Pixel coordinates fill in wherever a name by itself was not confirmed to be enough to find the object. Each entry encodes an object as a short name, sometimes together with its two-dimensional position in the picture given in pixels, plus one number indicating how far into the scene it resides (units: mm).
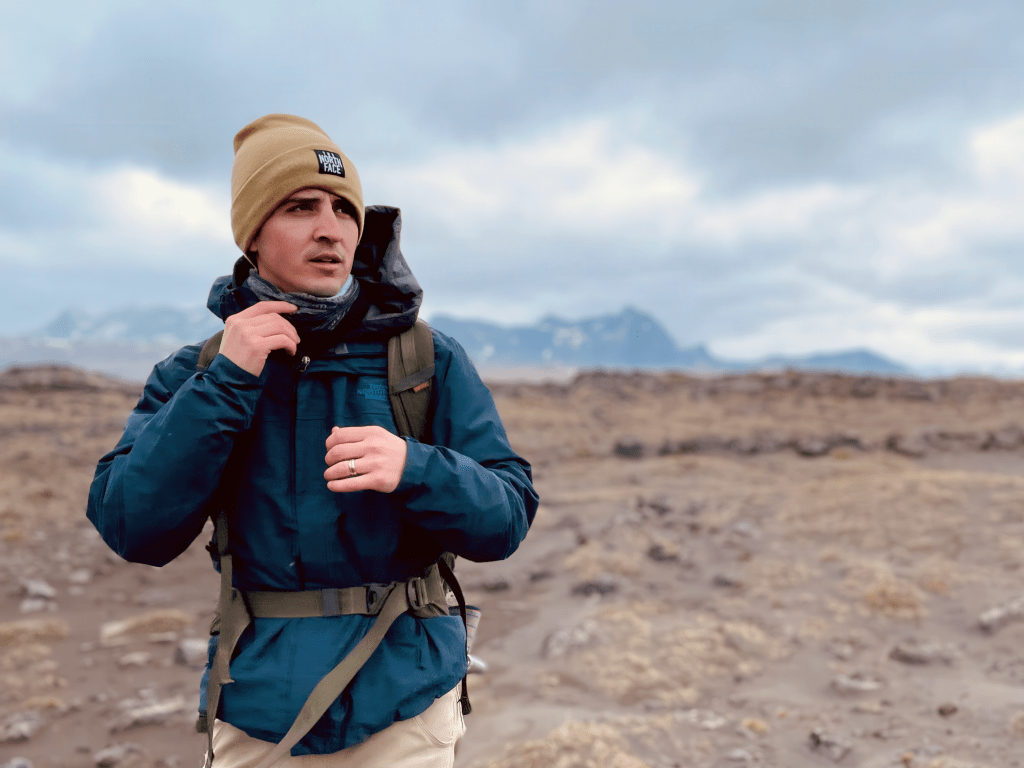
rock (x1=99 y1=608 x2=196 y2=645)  7314
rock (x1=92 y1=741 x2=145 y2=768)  4883
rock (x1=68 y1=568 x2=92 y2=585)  9000
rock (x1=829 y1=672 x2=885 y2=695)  5758
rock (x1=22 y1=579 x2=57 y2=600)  8328
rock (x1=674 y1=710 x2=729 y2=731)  5199
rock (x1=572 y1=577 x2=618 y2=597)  8367
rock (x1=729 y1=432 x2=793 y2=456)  18234
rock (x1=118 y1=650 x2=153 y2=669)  6543
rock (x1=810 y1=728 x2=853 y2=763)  4730
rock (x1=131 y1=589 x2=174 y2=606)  8273
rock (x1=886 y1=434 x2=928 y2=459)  16906
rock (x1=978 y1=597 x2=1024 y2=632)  6715
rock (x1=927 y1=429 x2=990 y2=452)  17391
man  1562
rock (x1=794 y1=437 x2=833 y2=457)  17344
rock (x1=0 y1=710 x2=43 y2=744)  5195
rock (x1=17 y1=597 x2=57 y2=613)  7957
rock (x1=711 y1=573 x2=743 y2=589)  8491
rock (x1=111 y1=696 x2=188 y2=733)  5391
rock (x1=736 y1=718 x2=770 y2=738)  5105
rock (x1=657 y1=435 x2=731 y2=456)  19064
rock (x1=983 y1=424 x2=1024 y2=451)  17109
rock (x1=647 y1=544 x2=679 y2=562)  9516
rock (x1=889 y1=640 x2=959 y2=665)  6195
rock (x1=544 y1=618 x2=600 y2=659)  6730
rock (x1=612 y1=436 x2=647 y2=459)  19047
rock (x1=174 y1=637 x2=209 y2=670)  6523
